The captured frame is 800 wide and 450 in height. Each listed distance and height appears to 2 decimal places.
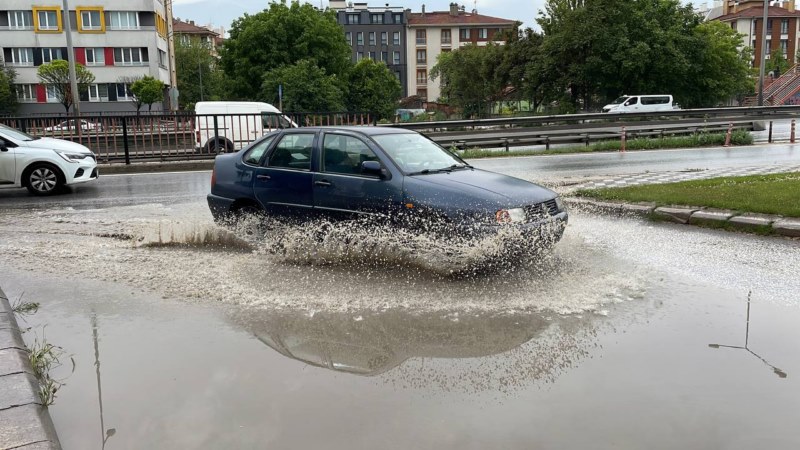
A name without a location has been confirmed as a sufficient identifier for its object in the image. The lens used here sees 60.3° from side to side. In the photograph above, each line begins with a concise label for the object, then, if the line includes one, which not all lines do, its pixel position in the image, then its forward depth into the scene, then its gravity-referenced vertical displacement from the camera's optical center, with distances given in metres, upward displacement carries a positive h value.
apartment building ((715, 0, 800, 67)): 104.12 +13.35
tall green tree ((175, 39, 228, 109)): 92.44 +7.51
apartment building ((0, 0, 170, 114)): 66.88 +8.70
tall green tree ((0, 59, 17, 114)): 61.63 +3.99
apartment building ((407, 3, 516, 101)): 118.12 +15.02
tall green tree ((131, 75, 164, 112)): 58.72 +3.51
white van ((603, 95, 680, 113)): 44.94 +0.91
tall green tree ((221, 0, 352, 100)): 56.88 +7.03
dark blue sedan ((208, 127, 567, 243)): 6.69 -0.64
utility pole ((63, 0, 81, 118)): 27.94 +2.36
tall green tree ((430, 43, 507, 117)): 70.24 +4.42
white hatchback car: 13.27 -0.56
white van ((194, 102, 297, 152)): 19.77 +0.03
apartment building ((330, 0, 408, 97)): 121.00 +16.05
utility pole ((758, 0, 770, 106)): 39.91 +2.98
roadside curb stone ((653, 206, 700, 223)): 9.72 -1.37
